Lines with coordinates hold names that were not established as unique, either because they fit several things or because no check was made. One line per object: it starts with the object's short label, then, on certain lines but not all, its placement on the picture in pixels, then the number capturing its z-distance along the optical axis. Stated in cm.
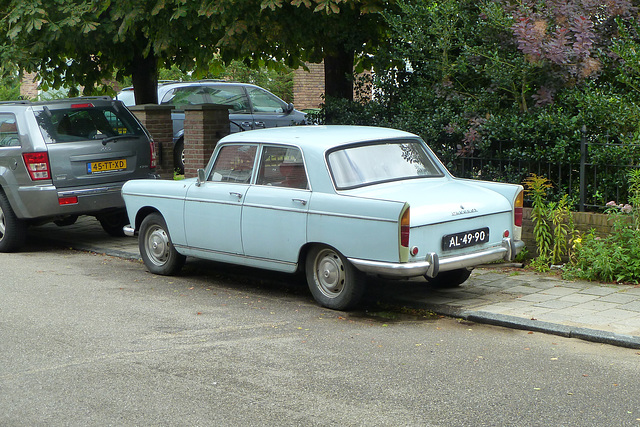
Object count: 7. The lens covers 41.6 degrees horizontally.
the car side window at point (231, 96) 1875
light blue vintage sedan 699
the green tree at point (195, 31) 1110
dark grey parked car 1823
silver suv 1059
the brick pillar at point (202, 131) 1266
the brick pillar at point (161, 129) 1370
